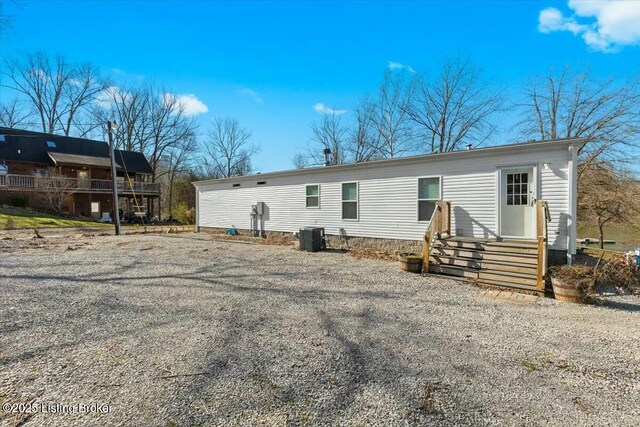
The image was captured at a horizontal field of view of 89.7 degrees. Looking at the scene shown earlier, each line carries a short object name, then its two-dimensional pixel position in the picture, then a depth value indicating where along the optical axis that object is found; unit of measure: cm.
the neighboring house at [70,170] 2225
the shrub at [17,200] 2145
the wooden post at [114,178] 1467
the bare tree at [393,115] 2450
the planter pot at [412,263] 753
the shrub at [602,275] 527
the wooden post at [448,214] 865
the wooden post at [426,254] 744
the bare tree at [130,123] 3319
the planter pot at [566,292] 527
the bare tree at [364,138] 2614
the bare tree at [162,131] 3447
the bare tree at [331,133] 2850
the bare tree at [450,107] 2211
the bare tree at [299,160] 3350
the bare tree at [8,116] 2727
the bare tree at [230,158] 3681
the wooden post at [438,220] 821
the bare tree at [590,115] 1359
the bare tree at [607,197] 1297
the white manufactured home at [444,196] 723
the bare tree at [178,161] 3559
